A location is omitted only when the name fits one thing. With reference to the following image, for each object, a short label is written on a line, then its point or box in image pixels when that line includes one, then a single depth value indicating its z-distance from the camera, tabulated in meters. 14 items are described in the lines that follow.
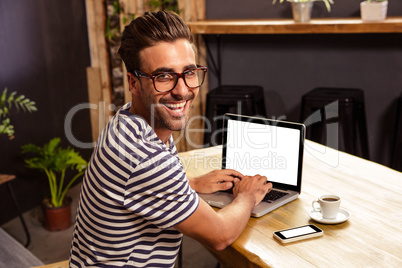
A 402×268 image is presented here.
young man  1.41
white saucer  1.69
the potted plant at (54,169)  3.47
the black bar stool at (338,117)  3.44
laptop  1.88
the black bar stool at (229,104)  3.74
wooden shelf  3.27
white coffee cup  1.69
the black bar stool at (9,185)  3.07
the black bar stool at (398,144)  3.44
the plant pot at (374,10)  3.30
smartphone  1.59
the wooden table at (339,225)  1.49
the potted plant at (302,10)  3.53
